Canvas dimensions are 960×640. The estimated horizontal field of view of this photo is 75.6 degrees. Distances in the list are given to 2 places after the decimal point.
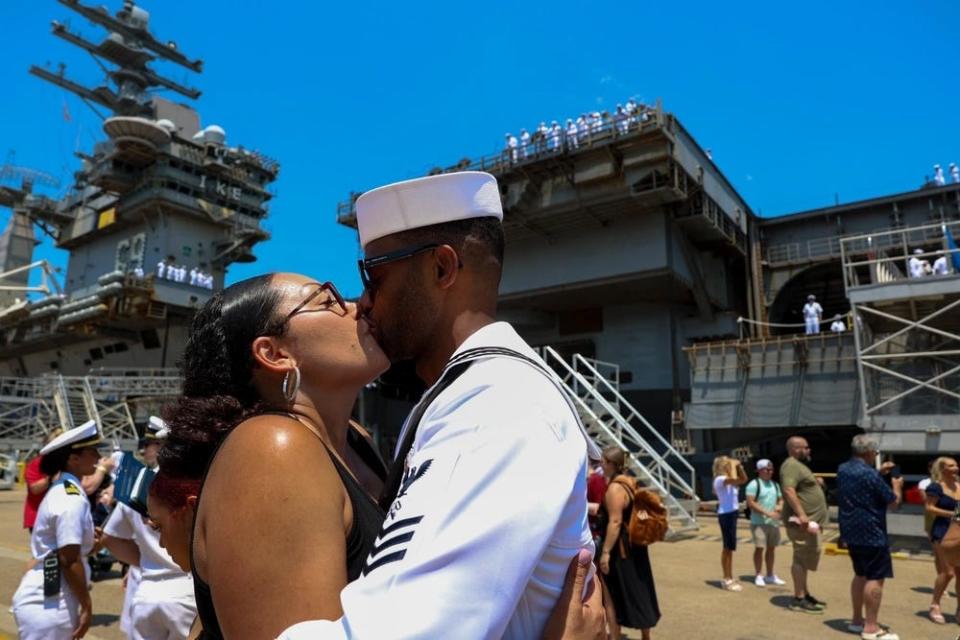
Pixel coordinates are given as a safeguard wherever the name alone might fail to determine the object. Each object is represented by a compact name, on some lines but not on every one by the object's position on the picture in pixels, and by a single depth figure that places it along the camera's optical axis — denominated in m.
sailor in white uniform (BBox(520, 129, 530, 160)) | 25.14
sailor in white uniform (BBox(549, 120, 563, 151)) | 24.39
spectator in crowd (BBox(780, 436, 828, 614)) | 7.62
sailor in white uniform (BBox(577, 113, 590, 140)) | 23.94
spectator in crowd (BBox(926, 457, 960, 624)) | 7.31
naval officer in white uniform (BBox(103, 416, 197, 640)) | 3.64
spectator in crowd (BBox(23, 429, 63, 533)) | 5.29
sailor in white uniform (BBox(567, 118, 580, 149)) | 24.11
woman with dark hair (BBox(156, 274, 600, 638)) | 1.24
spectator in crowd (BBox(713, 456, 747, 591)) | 8.86
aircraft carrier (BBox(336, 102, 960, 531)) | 15.66
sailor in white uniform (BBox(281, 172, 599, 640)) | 0.97
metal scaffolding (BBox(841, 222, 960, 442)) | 13.99
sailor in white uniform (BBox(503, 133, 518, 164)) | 25.42
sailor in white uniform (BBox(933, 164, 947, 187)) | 25.64
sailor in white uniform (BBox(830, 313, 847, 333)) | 20.43
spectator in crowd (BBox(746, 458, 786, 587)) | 8.93
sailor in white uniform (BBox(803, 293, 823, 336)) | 20.89
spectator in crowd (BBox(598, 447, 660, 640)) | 6.06
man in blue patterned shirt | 6.59
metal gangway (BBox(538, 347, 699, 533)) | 14.59
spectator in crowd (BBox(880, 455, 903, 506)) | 11.27
